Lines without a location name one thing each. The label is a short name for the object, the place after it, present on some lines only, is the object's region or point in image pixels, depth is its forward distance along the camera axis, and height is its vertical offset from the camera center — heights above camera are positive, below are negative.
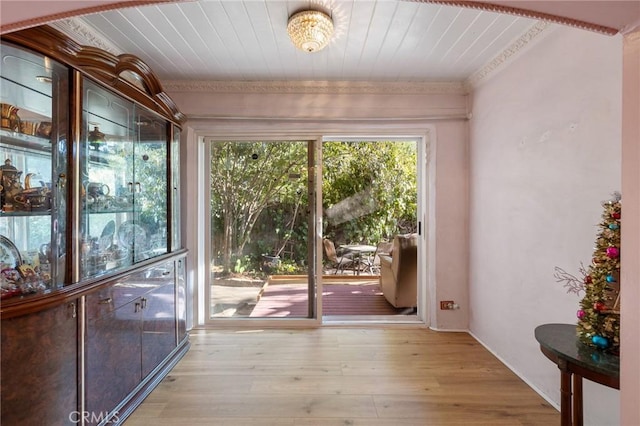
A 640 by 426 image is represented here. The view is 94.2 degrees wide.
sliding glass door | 3.09 -0.18
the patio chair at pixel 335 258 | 4.21 -0.67
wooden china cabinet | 1.28 -0.15
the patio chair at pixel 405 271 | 3.46 -0.69
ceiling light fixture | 1.81 +1.15
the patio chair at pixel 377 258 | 4.08 -0.67
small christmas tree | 1.17 -0.33
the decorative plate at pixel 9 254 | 1.38 -0.19
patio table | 4.24 -0.54
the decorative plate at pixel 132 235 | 2.00 -0.16
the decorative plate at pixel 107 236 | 1.81 -0.15
